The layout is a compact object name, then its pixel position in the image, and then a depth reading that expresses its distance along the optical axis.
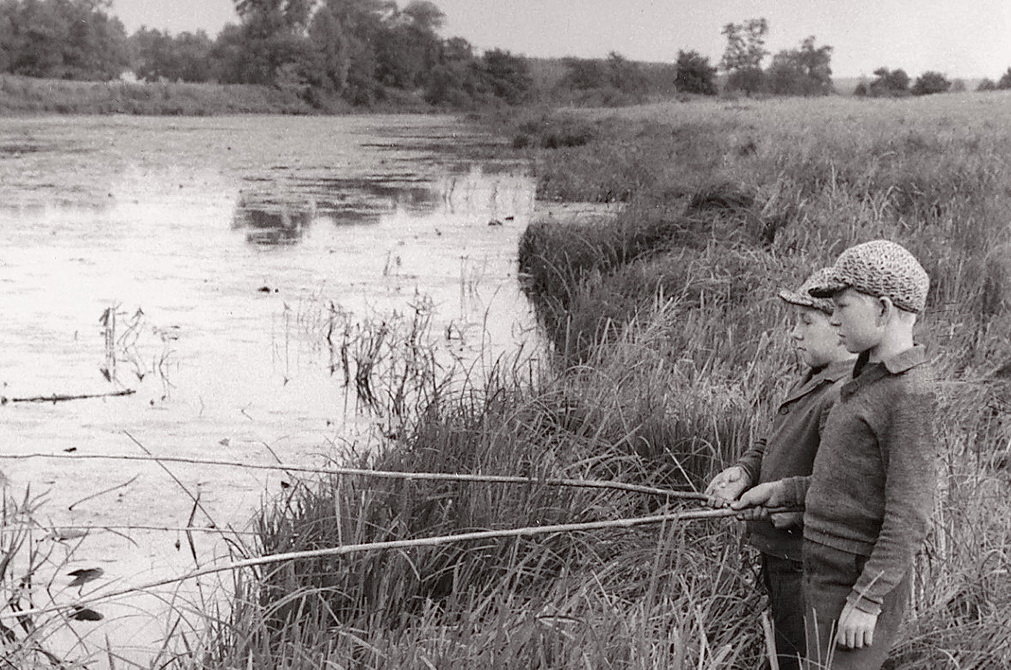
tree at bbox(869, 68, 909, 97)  43.12
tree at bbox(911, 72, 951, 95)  40.74
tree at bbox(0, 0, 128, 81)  46.38
